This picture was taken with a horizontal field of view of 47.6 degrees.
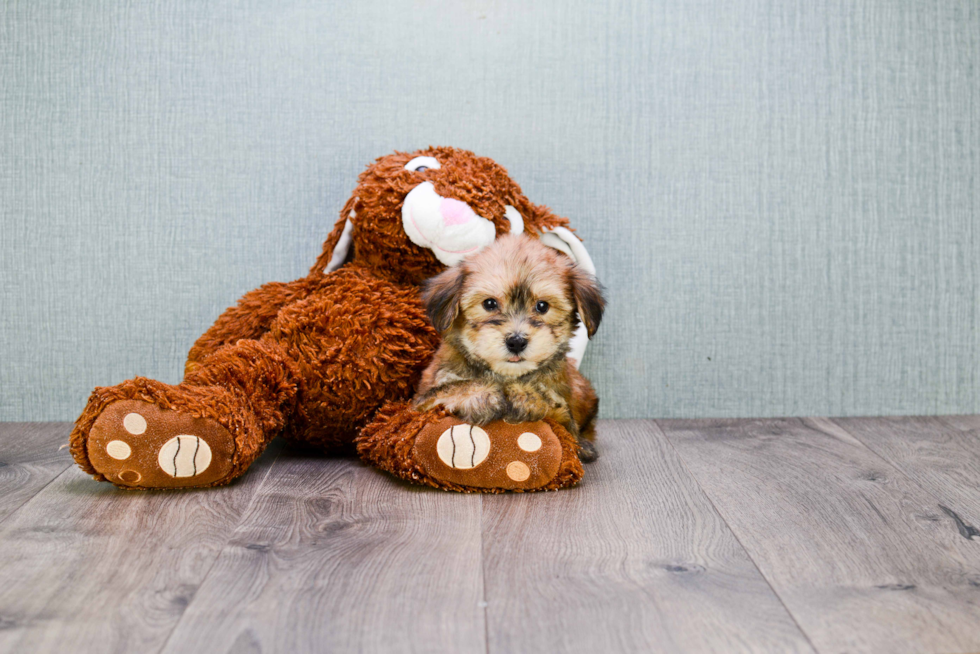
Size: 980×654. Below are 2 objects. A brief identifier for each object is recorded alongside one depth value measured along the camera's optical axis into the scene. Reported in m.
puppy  0.77
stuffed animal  0.76
